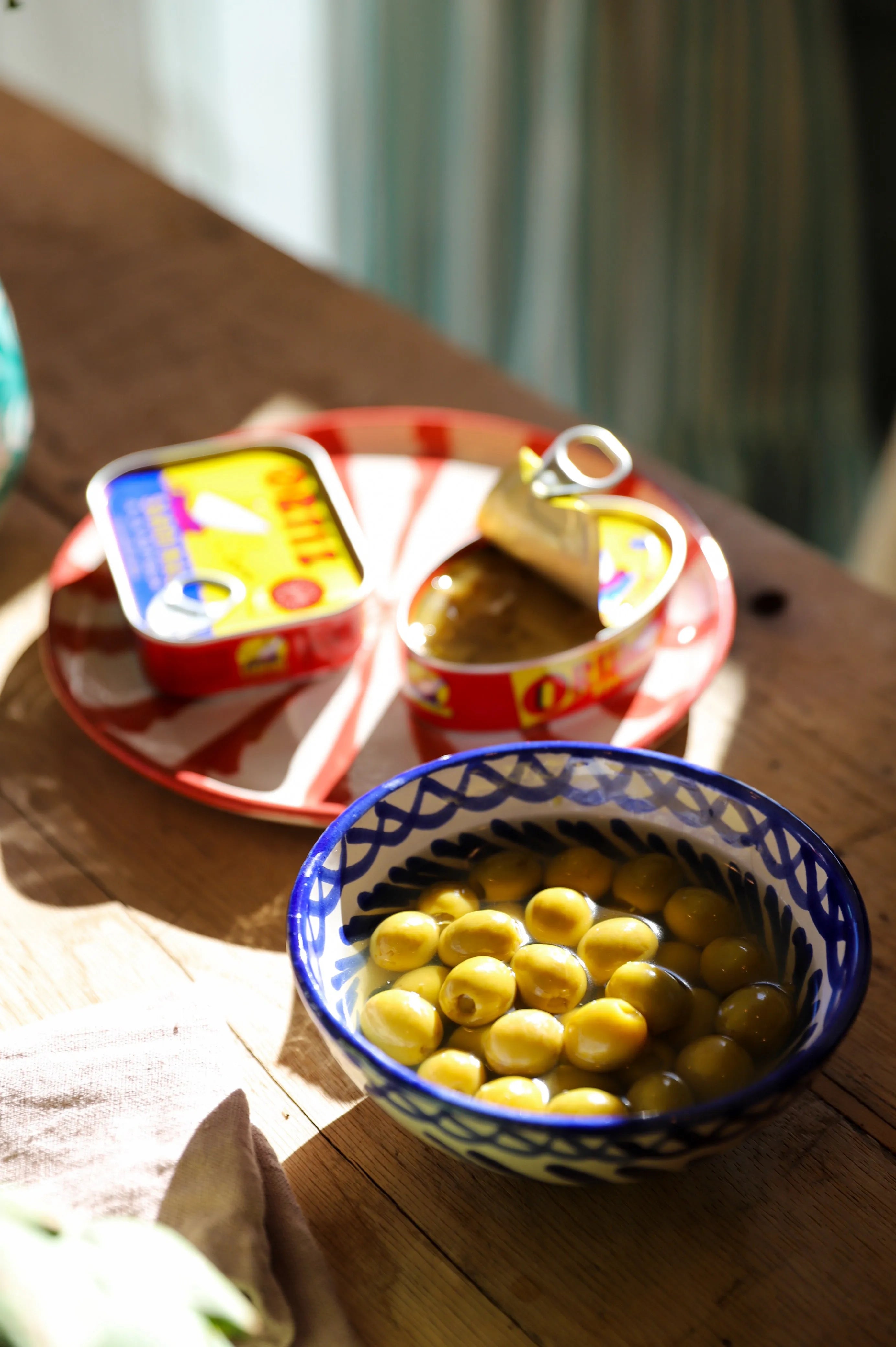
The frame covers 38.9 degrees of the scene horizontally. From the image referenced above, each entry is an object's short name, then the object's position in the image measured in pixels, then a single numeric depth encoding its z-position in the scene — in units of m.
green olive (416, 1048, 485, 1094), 0.43
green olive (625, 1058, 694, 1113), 0.42
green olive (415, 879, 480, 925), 0.50
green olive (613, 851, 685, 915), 0.50
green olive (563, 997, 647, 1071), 0.43
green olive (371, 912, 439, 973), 0.48
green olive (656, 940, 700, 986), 0.48
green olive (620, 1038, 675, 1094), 0.44
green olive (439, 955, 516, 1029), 0.45
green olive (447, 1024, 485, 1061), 0.45
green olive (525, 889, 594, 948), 0.49
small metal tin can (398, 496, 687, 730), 0.64
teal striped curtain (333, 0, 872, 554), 1.57
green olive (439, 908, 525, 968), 0.47
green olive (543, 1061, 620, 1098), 0.44
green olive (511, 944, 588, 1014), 0.46
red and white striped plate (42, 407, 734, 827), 0.66
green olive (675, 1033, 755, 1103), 0.42
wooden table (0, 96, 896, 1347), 0.45
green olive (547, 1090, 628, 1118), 0.41
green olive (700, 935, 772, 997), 0.47
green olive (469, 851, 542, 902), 0.51
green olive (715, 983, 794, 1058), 0.44
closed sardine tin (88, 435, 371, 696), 0.68
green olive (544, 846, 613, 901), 0.51
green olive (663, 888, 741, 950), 0.49
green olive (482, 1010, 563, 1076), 0.44
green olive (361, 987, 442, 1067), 0.44
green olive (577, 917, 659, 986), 0.47
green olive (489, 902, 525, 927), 0.51
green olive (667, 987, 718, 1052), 0.45
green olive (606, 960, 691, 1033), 0.45
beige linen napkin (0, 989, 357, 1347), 0.44
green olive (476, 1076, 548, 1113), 0.42
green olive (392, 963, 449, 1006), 0.46
